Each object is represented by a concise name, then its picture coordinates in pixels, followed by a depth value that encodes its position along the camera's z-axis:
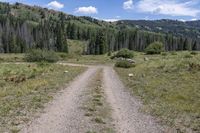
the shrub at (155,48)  53.35
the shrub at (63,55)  52.56
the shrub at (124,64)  30.24
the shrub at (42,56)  38.08
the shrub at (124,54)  44.74
